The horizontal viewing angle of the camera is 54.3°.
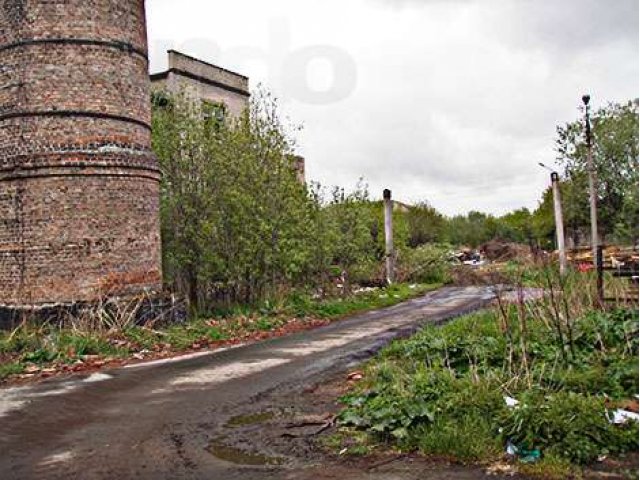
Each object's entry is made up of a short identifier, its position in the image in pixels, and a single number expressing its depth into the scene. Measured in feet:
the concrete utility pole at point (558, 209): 80.89
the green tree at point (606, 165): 99.19
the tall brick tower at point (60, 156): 42.91
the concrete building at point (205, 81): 85.20
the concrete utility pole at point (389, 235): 81.51
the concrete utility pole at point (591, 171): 57.11
